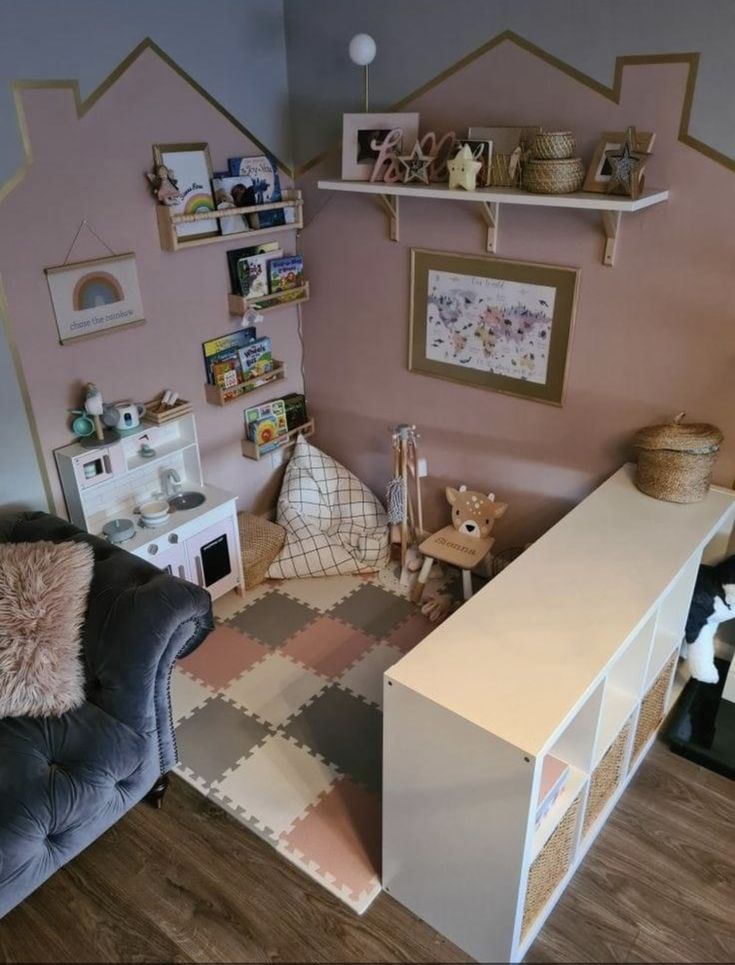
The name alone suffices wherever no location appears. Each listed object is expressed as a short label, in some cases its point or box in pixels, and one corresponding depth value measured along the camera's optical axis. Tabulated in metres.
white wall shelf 2.20
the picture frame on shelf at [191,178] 2.70
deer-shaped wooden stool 3.03
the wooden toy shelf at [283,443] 3.38
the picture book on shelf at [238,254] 3.05
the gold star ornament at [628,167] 2.19
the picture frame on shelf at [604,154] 2.26
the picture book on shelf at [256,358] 3.24
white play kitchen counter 2.68
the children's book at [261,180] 2.93
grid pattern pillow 3.31
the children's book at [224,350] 3.10
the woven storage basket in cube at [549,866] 1.80
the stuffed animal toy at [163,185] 2.64
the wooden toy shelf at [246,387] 3.13
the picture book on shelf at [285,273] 3.19
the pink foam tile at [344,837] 2.08
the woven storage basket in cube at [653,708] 2.30
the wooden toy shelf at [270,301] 3.08
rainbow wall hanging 2.50
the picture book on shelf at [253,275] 3.07
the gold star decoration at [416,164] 2.59
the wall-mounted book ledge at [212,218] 2.71
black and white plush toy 2.42
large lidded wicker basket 2.31
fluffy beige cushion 1.99
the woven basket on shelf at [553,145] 2.25
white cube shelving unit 1.64
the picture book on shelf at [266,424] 3.37
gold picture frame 2.66
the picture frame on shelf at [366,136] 2.70
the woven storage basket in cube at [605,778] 2.06
